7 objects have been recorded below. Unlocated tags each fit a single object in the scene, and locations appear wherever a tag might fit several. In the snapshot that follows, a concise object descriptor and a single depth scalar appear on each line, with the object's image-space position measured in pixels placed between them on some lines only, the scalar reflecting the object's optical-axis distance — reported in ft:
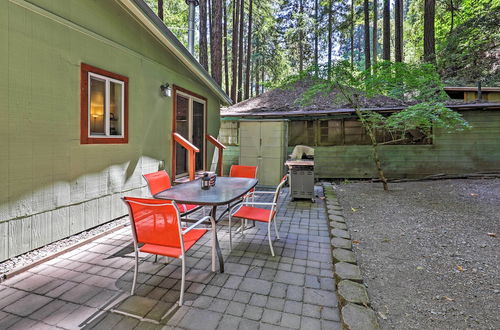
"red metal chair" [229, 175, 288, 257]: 10.20
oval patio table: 8.73
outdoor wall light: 16.66
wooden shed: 25.38
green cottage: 8.82
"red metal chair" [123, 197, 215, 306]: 6.59
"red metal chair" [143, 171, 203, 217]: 11.31
